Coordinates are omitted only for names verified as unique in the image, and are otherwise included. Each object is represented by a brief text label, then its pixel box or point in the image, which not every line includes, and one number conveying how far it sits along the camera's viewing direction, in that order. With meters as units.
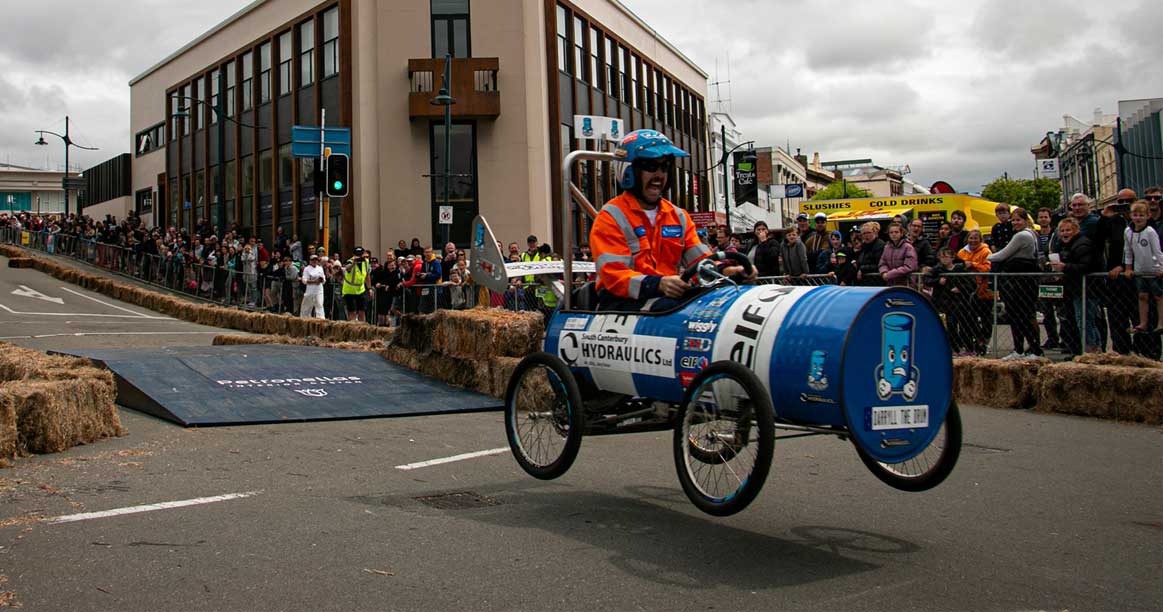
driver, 6.44
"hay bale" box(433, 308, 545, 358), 12.47
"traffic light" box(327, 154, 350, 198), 18.52
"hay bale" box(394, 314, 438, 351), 13.49
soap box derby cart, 5.11
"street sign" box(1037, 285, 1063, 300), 12.61
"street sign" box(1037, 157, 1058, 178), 55.16
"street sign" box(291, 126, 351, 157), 19.55
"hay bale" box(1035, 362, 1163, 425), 10.27
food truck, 26.30
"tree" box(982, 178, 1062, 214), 119.50
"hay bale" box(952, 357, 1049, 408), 11.50
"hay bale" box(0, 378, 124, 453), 8.18
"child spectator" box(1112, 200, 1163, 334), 11.77
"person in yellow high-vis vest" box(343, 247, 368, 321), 23.31
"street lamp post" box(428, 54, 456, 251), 29.70
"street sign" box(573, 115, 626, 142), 34.09
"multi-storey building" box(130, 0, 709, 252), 36.84
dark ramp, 10.46
